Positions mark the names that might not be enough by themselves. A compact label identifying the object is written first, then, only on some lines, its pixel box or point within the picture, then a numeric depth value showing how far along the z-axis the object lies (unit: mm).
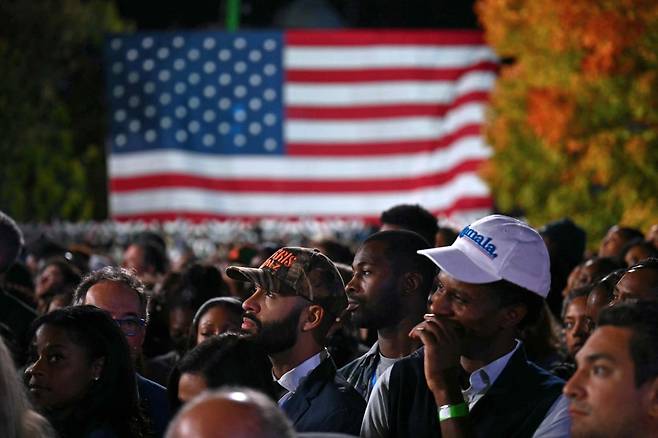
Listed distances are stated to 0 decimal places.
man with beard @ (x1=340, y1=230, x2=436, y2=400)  12609
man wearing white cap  9883
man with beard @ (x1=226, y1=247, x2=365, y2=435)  11250
